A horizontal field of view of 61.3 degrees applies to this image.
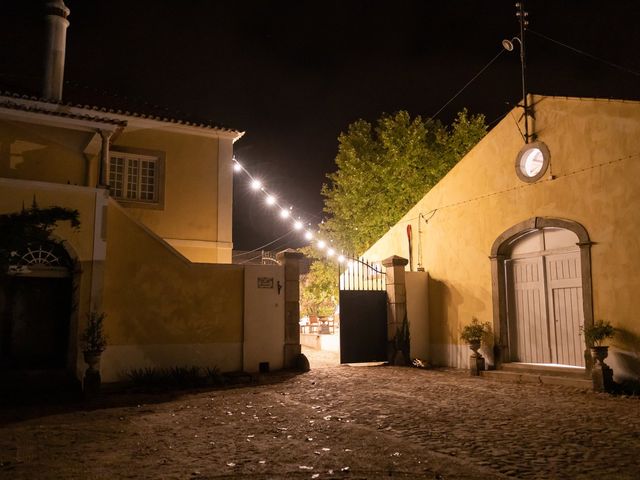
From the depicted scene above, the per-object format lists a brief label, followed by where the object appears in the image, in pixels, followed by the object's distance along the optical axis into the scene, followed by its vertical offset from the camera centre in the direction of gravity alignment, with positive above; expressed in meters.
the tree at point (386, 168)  22.81 +5.90
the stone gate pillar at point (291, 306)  11.79 +0.02
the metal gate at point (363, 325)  12.91 -0.45
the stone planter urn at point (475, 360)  11.43 -1.13
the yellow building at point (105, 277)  9.66 +0.58
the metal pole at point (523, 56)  11.16 +5.27
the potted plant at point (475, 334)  11.45 -0.58
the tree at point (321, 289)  25.05 +0.85
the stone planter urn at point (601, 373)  8.90 -1.10
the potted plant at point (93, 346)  8.77 -0.65
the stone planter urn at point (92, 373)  8.73 -1.06
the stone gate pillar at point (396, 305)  13.03 +0.04
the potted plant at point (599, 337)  8.95 -0.52
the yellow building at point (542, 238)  9.37 +1.39
